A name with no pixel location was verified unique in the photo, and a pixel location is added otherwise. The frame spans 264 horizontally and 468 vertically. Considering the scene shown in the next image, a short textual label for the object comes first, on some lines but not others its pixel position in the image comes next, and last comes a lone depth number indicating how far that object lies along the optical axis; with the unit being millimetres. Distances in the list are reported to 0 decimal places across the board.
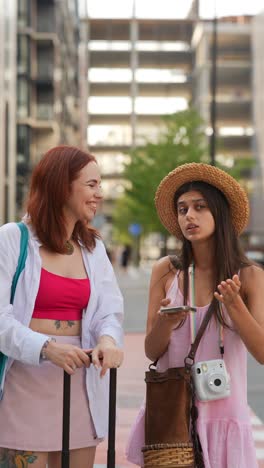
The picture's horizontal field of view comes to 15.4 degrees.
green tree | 46938
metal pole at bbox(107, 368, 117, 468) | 2990
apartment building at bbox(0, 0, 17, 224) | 41969
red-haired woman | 3152
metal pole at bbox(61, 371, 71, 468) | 2951
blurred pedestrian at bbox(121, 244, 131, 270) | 61272
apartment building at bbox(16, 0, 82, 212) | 57875
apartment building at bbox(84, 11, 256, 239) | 113750
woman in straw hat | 3230
